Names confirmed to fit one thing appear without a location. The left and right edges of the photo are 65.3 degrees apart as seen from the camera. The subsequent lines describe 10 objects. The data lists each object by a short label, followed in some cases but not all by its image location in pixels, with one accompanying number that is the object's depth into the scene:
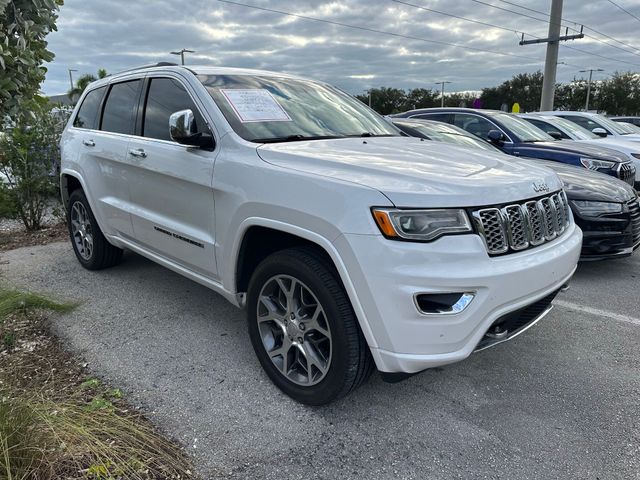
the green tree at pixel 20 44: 2.16
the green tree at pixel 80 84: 32.22
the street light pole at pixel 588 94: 54.19
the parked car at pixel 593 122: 11.40
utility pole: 24.62
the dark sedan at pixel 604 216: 4.81
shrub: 6.53
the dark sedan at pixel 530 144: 7.06
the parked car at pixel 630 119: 22.12
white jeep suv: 2.23
